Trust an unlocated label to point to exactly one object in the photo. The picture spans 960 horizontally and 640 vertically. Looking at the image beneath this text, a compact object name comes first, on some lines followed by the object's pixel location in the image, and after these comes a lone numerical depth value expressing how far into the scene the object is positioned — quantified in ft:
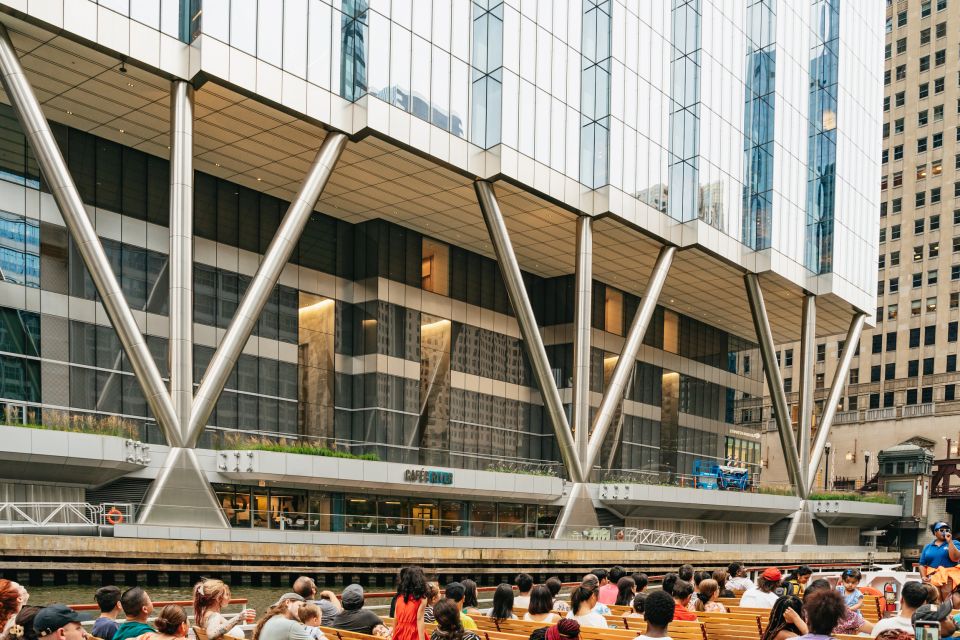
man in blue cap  44.57
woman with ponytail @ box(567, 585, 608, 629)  35.94
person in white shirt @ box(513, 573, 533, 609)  41.06
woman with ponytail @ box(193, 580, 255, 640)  30.07
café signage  128.35
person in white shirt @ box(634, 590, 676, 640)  21.18
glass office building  114.62
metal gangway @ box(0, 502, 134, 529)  84.23
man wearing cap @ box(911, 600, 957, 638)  23.58
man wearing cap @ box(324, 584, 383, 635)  34.55
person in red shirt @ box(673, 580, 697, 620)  38.09
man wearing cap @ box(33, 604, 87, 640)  21.48
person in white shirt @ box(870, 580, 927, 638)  29.32
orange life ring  89.86
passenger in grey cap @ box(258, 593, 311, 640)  26.86
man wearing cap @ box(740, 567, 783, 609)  43.32
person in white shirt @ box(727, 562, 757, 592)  55.88
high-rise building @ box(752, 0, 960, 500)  314.35
